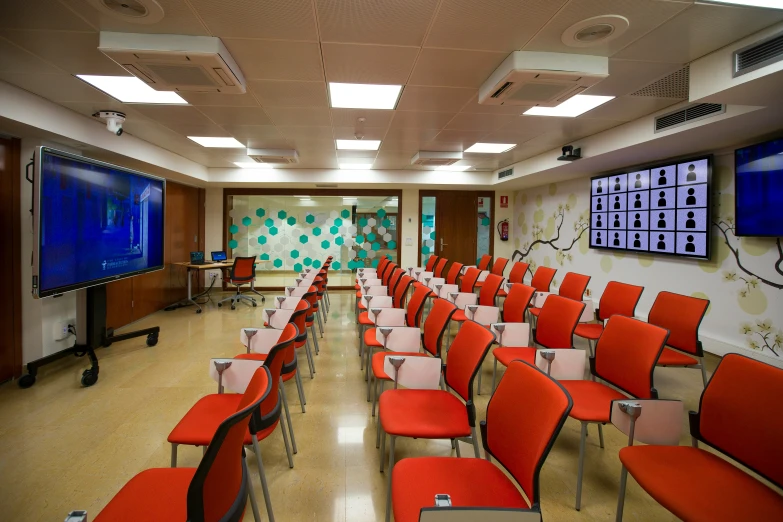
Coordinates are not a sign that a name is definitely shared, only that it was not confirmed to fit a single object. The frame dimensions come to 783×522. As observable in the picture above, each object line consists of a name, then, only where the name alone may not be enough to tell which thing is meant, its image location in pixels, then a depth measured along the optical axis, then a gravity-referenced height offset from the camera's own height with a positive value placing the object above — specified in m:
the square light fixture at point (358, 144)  5.46 +1.68
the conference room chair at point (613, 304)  3.52 -0.52
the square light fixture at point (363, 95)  3.34 +1.54
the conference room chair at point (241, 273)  7.00 -0.47
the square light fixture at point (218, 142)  5.24 +1.63
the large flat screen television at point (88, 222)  2.99 +0.26
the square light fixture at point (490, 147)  5.58 +1.69
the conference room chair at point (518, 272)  5.93 -0.33
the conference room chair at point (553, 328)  2.79 -0.62
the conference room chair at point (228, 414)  1.75 -0.90
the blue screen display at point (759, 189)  3.49 +0.69
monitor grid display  4.38 +0.65
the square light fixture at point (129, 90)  3.19 +1.52
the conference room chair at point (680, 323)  2.81 -0.58
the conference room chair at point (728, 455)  1.35 -0.92
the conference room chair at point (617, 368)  2.01 -0.72
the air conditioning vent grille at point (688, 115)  3.27 +1.38
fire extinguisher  9.18 +0.61
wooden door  9.12 +0.70
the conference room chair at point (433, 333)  2.55 -0.64
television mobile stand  3.77 -0.89
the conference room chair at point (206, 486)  1.06 -0.85
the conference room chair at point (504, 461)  1.28 -0.84
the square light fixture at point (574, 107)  3.61 +1.58
